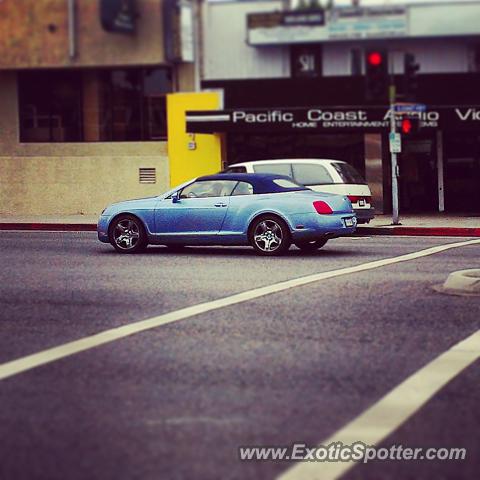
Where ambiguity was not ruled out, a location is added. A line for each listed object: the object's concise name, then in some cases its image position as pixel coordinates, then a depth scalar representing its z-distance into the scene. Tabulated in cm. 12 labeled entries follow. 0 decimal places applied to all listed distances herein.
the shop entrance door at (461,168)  3425
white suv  2467
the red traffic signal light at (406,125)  2659
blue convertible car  1761
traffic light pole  2530
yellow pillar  3434
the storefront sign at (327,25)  3216
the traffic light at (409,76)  2519
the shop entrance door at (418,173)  3444
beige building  3381
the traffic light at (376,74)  2506
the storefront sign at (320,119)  3145
